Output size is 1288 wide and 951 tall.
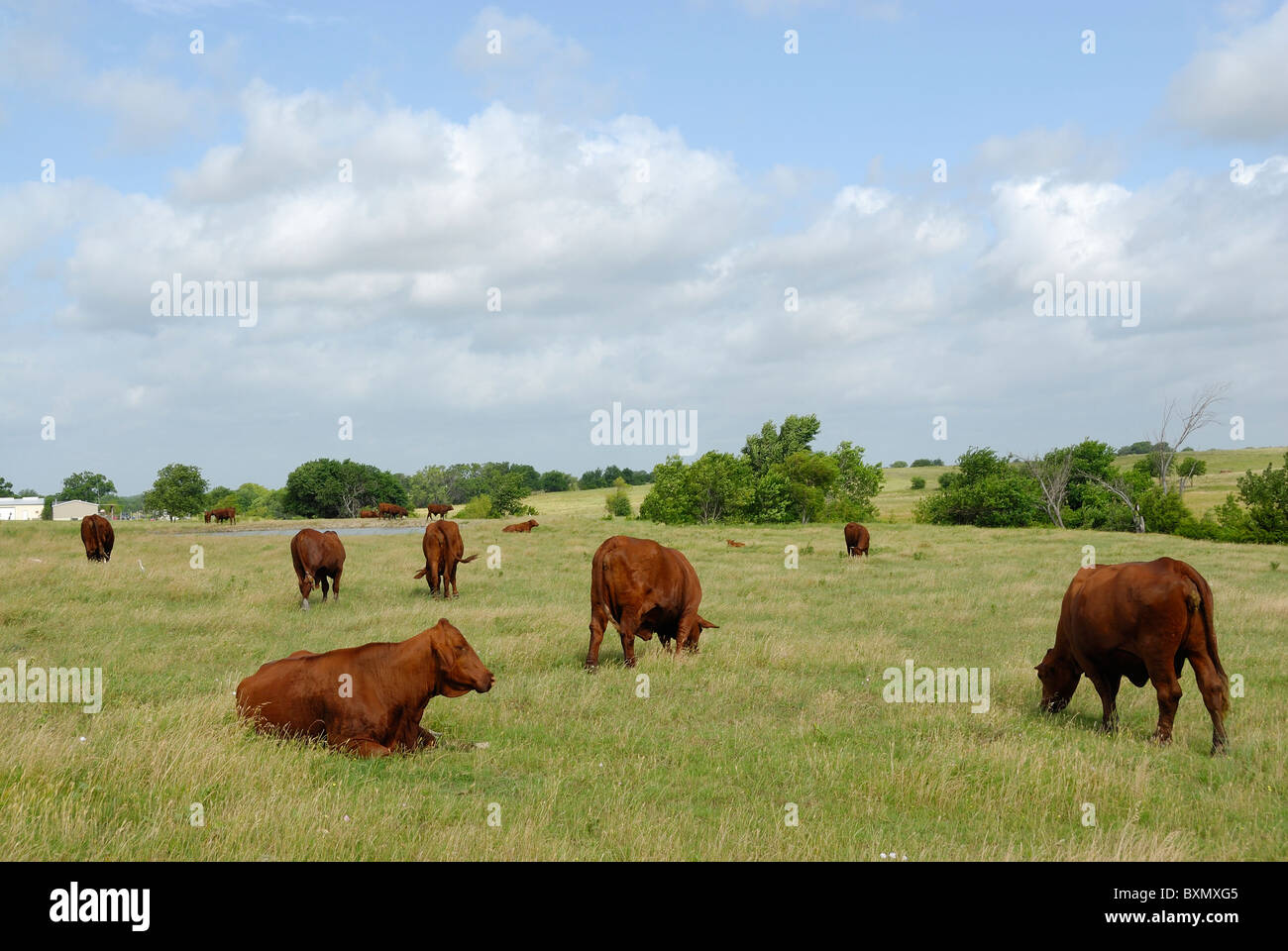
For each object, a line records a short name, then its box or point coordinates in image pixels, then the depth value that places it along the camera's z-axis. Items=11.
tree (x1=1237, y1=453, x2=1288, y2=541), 48.59
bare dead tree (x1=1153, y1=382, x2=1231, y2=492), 56.34
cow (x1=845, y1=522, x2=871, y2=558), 31.69
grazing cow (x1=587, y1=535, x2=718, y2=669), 11.66
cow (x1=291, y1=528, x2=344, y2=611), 17.70
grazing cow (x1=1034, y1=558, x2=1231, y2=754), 8.09
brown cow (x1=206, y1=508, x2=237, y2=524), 65.89
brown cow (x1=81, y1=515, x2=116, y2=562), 23.98
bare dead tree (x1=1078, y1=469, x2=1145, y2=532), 61.02
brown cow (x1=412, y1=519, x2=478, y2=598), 19.20
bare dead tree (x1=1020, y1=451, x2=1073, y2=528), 69.56
